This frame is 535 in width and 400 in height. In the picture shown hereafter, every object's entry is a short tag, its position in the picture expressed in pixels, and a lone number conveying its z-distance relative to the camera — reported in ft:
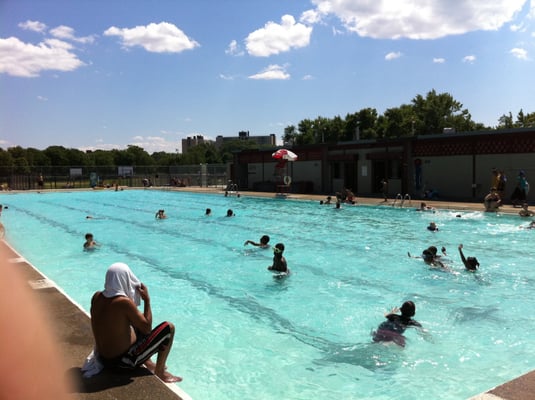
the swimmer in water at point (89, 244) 49.11
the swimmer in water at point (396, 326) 22.72
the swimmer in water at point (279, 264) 36.19
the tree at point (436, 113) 223.51
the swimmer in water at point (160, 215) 74.33
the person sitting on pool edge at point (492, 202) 62.95
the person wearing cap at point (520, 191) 68.18
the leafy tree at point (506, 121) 225.35
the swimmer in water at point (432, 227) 53.75
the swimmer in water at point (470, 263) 35.88
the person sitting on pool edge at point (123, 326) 13.94
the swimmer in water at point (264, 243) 44.62
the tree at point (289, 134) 337.31
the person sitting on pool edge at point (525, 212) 58.80
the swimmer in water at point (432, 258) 37.26
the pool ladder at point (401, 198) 77.56
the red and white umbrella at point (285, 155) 108.47
